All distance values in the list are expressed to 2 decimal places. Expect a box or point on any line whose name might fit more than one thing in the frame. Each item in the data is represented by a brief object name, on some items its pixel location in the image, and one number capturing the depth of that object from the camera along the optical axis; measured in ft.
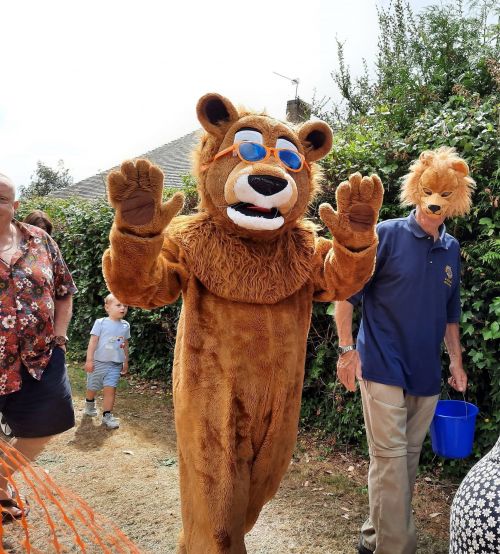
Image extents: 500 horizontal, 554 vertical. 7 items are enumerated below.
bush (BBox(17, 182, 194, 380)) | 19.86
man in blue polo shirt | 8.14
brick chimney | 35.27
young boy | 15.70
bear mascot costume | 6.00
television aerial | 37.00
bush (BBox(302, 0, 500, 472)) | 10.25
